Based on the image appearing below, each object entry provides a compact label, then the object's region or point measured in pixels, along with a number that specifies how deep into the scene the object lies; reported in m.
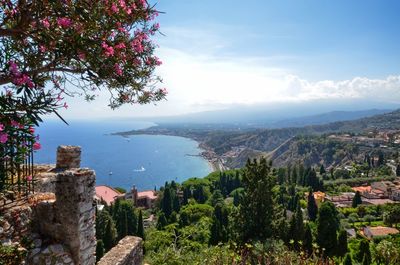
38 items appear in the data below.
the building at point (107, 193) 60.18
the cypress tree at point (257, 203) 20.28
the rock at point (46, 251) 5.17
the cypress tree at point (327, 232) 26.73
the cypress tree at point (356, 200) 58.35
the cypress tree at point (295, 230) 24.69
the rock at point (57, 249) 5.19
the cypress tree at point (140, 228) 32.82
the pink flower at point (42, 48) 3.66
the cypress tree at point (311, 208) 50.22
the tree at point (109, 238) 28.75
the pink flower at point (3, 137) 2.83
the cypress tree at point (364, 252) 22.27
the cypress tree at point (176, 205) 54.78
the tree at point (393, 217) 45.00
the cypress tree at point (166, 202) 52.66
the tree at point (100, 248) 24.68
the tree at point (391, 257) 11.25
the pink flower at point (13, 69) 3.16
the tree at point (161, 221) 39.94
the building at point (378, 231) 38.44
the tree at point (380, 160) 101.20
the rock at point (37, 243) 5.21
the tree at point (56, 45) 3.18
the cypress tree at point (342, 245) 26.41
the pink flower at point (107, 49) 3.69
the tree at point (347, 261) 20.03
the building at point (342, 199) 60.33
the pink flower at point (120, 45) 4.10
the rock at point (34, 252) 5.09
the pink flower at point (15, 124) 3.08
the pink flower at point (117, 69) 4.08
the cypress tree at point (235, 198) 62.84
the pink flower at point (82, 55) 3.45
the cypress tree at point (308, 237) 25.84
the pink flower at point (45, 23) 3.48
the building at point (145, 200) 68.19
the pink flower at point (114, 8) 3.53
